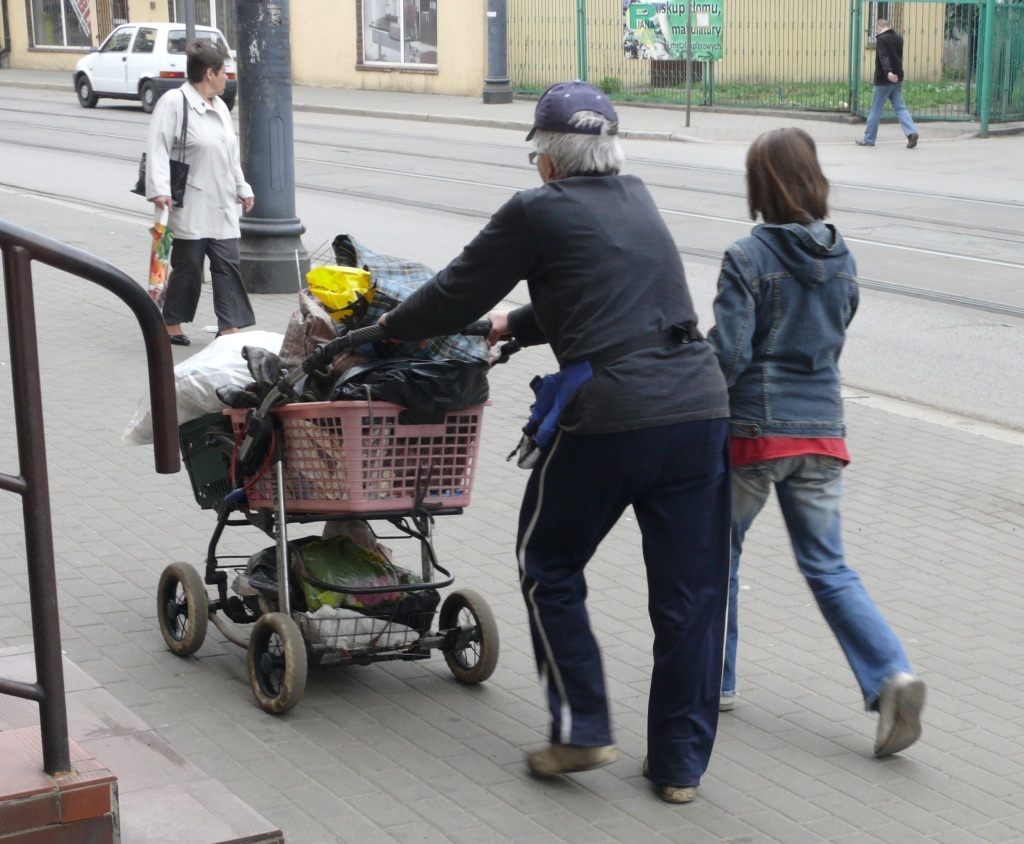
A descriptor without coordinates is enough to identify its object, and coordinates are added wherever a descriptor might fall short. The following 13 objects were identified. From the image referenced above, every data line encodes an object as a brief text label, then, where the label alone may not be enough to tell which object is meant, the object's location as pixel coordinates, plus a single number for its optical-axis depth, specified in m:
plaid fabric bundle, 8.62
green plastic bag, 9.06
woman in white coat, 17.56
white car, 61.69
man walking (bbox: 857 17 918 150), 46.56
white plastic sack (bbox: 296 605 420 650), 8.91
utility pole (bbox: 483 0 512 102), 62.47
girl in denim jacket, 8.17
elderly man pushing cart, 7.35
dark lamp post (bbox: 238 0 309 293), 21.64
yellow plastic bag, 8.65
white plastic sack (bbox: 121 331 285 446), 9.12
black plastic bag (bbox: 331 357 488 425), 8.31
